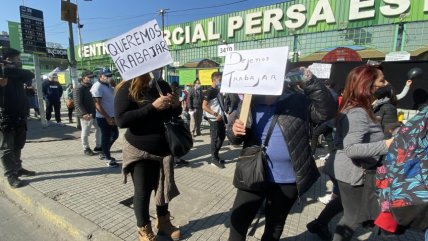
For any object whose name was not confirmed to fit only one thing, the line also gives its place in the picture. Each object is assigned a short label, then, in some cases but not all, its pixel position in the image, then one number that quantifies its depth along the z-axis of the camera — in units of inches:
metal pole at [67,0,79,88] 340.8
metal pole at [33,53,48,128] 336.2
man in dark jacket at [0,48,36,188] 151.0
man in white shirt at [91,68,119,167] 187.9
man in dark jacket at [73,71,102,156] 212.7
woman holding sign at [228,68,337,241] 76.9
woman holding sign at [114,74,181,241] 91.6
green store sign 486.2
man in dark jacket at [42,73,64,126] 392.8
